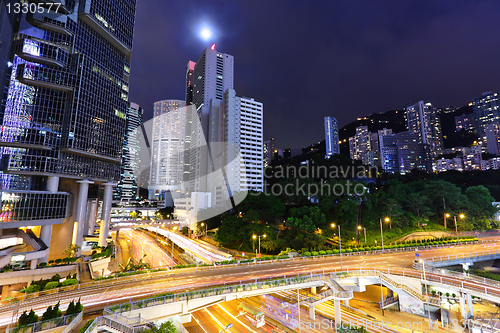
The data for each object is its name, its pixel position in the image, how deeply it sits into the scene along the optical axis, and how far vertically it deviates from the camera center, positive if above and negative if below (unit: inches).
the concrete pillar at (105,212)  2284.9 -137.2
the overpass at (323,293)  846.7 -383.7
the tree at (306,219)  2016.5 -169.4
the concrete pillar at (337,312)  1100.6 -508.1
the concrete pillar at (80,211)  2020.2 -113.4
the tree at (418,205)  2380.7 -54.2
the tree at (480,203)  2324.1 -30.9
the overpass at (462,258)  1425.9 -350.7
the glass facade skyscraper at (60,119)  1710.1 +605.8
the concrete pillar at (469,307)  1148.5 -497.8
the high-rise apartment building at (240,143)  4028.1 +931.0
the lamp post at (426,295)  1087.6 -448.4
